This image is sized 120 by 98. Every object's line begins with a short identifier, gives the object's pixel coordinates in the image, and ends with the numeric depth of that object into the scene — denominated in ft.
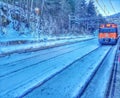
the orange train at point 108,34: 53.31
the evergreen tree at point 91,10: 146.27
